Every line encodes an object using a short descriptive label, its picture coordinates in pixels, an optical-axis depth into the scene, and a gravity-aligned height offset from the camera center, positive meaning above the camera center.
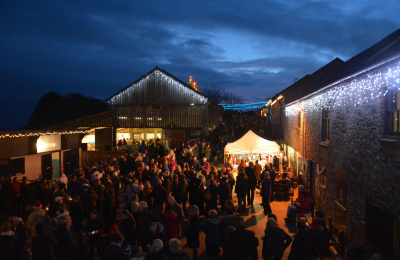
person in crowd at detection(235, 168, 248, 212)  11.90 -2.27
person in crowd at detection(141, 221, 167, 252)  6.65 -2.26
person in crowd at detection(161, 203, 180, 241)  7.59 -2.33
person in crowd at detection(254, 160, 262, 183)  14.92 -1.96
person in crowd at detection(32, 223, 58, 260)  6.28 -2.40
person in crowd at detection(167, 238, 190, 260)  5.50 -2.17
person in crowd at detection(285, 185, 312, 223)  10.39 -2.62
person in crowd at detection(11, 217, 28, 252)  7.17 -2.40
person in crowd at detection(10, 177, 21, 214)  12.12 -2.57
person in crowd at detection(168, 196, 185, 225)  8.57 -2.23
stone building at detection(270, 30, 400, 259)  6.23 -0.62
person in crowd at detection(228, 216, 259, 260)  6.12 -2.28
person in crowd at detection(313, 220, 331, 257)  7.38 -2.60
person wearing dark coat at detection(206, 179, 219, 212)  10.70 -2.28
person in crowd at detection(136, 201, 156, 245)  7.34 -2.21
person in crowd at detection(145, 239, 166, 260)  5.43 -2.15
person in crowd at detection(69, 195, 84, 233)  8.72 -2.30
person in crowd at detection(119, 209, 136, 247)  7.28 -2.34
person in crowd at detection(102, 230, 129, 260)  5.68 -2.24
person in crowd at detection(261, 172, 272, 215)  11.71 -2.42
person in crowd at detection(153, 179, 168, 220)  10.23 -2.26
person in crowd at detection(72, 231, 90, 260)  6.11 -2.36
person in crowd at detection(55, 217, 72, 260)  6.86 -2.46
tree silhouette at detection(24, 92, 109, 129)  56.44 +3.93
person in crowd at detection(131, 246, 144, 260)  5.71 -2.31
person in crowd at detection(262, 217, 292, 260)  6.29 -2.27
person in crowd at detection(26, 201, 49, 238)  8.04 -2.34
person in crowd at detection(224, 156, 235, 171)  15.72 -1.85
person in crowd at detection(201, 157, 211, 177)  14.16 -1.89
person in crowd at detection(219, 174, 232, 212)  11.16 -2.25
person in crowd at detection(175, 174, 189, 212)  11.23 -2.19
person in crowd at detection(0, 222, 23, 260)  6.31 -2.39
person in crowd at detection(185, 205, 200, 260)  7.52 -2.41
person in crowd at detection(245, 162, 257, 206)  12.77 -2.04
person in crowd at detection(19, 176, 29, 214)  11.89 -2.51
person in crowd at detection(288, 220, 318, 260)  5.91 -2.24
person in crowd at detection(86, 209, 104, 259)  7.38 -2.41
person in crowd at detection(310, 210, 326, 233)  7.62 -2.24
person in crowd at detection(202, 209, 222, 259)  7.16 -2.37
